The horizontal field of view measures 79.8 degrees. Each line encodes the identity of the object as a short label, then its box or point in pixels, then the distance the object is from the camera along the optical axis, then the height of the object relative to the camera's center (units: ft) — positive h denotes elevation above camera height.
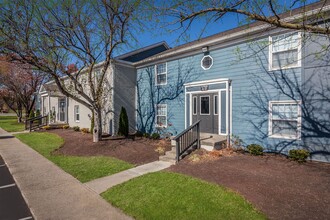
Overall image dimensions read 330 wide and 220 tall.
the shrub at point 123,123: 43.27 -3.03
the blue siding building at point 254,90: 23.54 +2.84
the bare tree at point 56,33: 30.81 +12.81
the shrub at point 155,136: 41.41 -5.61
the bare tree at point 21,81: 80.48 +12.34
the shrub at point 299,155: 23.31 -5.43
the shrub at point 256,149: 27.04 -5.55
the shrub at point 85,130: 51.53 -5.48
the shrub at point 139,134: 45.91 -5.75
